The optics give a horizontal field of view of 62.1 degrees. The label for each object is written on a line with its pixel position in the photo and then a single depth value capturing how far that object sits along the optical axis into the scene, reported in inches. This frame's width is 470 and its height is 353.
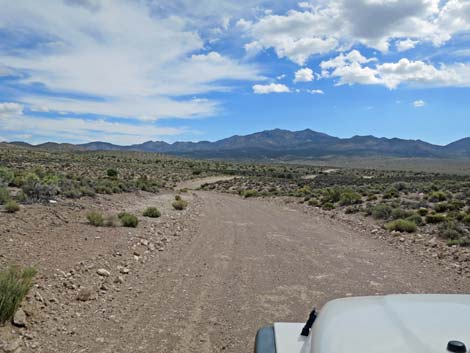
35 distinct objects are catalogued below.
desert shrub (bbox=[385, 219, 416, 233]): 547.7
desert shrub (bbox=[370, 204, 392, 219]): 676.1
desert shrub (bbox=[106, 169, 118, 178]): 1520.1
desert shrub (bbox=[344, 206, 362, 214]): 782.5
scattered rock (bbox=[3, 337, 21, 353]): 183.8
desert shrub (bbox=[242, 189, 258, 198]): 1334.5
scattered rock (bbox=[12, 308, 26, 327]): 206.7
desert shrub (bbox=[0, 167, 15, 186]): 748.3
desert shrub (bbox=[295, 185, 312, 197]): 1227.2
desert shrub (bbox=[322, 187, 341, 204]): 973.7
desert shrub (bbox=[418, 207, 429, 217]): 663.7
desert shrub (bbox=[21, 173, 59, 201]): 577.9
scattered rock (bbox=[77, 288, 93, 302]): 258.8
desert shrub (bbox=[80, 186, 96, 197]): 703.7
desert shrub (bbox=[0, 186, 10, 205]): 499.2
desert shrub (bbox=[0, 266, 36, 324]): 203.6
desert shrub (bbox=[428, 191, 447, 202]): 882.6
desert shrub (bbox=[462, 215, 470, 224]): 566.7
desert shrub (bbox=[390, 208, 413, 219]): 641.6
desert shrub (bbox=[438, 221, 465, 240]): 480.4
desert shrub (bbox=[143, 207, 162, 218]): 629.9
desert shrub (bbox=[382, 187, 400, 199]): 969.9
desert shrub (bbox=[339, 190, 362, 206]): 904.3
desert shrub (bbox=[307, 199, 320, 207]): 964.6
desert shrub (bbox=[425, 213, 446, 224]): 584.1
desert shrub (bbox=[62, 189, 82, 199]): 647.8
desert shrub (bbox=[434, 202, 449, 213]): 717.3
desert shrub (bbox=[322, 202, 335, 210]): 877.2
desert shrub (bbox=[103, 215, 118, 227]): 486.8
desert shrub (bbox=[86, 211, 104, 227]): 479.5
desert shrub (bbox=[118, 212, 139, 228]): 507.8
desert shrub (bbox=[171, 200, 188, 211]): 779.4
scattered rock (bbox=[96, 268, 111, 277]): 309.7
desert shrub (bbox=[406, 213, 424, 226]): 583.1
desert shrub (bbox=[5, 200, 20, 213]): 446.9
